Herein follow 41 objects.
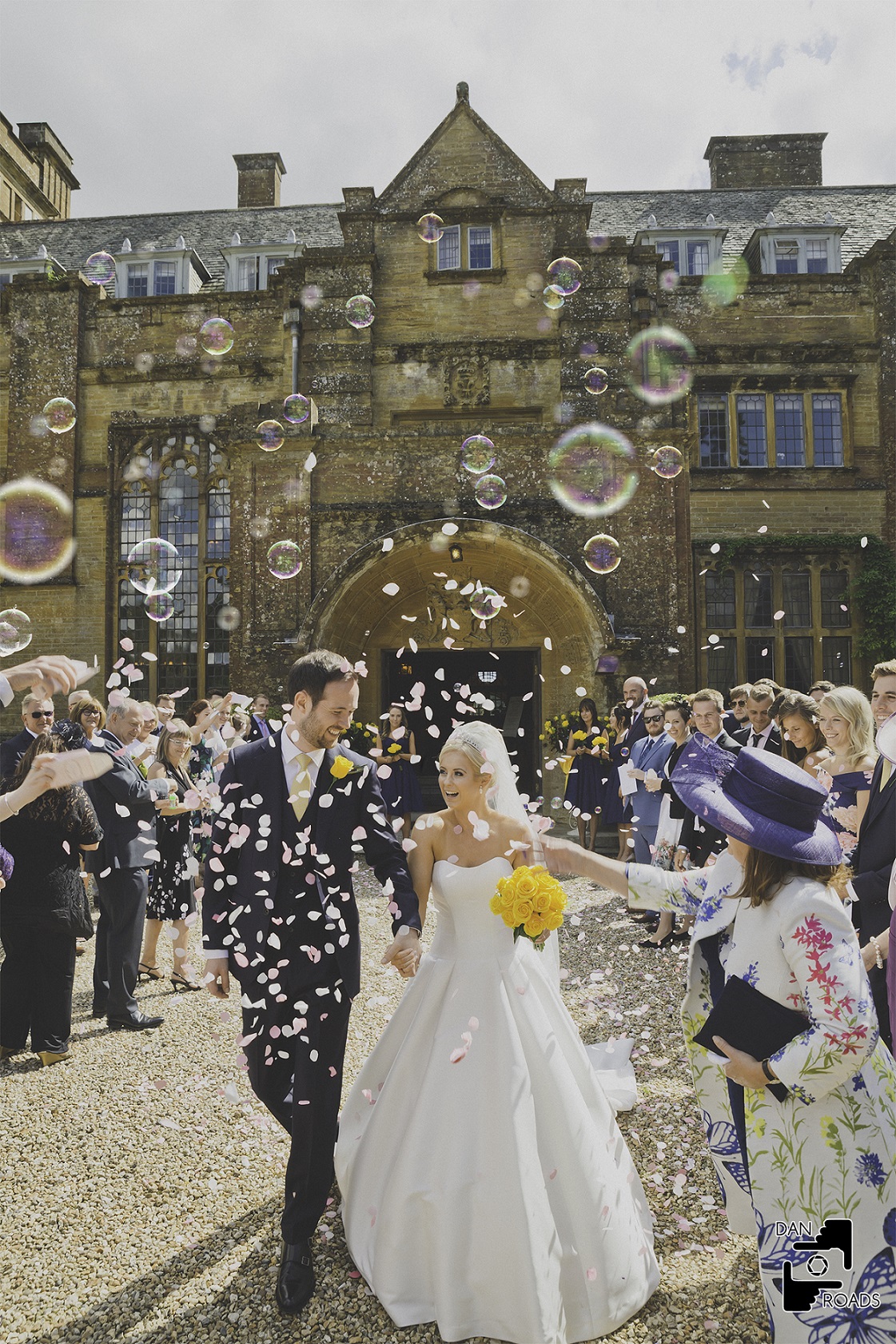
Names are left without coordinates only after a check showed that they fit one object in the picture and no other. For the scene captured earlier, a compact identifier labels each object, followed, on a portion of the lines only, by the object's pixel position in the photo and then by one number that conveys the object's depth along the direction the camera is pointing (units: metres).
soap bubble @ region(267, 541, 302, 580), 13.86
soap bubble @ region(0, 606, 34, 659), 5.88
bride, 2.75
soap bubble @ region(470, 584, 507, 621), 8.48
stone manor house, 14.60
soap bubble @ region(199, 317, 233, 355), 13.01
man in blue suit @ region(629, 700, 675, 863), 7.96
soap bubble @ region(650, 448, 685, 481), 12.75
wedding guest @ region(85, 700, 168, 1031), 5.83
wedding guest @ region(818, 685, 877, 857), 4.57
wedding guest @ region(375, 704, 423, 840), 11.16
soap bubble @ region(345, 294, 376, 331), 13.60
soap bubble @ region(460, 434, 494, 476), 14.03
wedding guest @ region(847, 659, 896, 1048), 3.89
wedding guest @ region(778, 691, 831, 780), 5.34
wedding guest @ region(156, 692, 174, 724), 7.16
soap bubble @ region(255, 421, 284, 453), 14.14
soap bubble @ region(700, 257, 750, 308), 16.48
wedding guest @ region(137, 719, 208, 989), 6.79
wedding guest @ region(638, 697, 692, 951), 7.09
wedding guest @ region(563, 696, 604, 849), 11.09
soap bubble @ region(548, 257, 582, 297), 14.51
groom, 3.18
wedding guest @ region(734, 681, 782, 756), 7.22
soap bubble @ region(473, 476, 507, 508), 13.21
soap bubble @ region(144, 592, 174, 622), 16.06
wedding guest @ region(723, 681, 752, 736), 8.03
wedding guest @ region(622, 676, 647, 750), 9.26
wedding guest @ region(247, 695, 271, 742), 8.70
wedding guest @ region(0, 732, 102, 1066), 5.15
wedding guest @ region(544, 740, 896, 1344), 2.20
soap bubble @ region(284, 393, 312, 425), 12.68
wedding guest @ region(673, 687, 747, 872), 6.22
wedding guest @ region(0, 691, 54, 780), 5.37
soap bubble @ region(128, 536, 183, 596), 16.17
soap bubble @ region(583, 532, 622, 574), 13.55
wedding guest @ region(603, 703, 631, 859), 9.89
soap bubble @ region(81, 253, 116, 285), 17.53
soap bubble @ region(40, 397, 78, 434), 10.78
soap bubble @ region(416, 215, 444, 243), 13.34
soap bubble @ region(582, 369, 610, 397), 14.84
